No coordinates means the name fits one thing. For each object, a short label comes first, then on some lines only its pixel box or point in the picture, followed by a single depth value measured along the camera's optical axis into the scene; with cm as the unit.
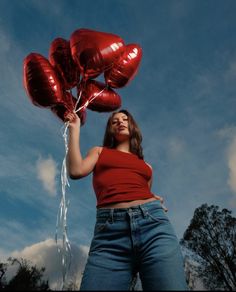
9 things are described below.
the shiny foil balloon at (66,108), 301
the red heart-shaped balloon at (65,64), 321
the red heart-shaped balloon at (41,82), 294
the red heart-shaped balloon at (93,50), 295
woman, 165
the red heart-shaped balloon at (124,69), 328
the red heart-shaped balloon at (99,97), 317
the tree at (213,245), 1612
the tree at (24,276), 2861
